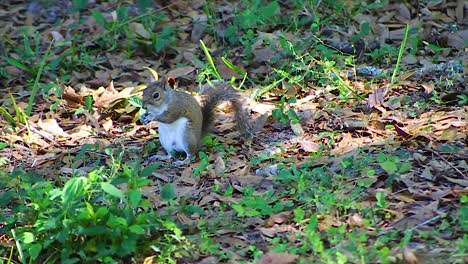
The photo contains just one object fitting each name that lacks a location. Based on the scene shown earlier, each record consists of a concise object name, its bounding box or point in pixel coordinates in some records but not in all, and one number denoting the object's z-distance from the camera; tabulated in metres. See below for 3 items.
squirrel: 10.98
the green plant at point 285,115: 11.31
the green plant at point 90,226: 8.36
